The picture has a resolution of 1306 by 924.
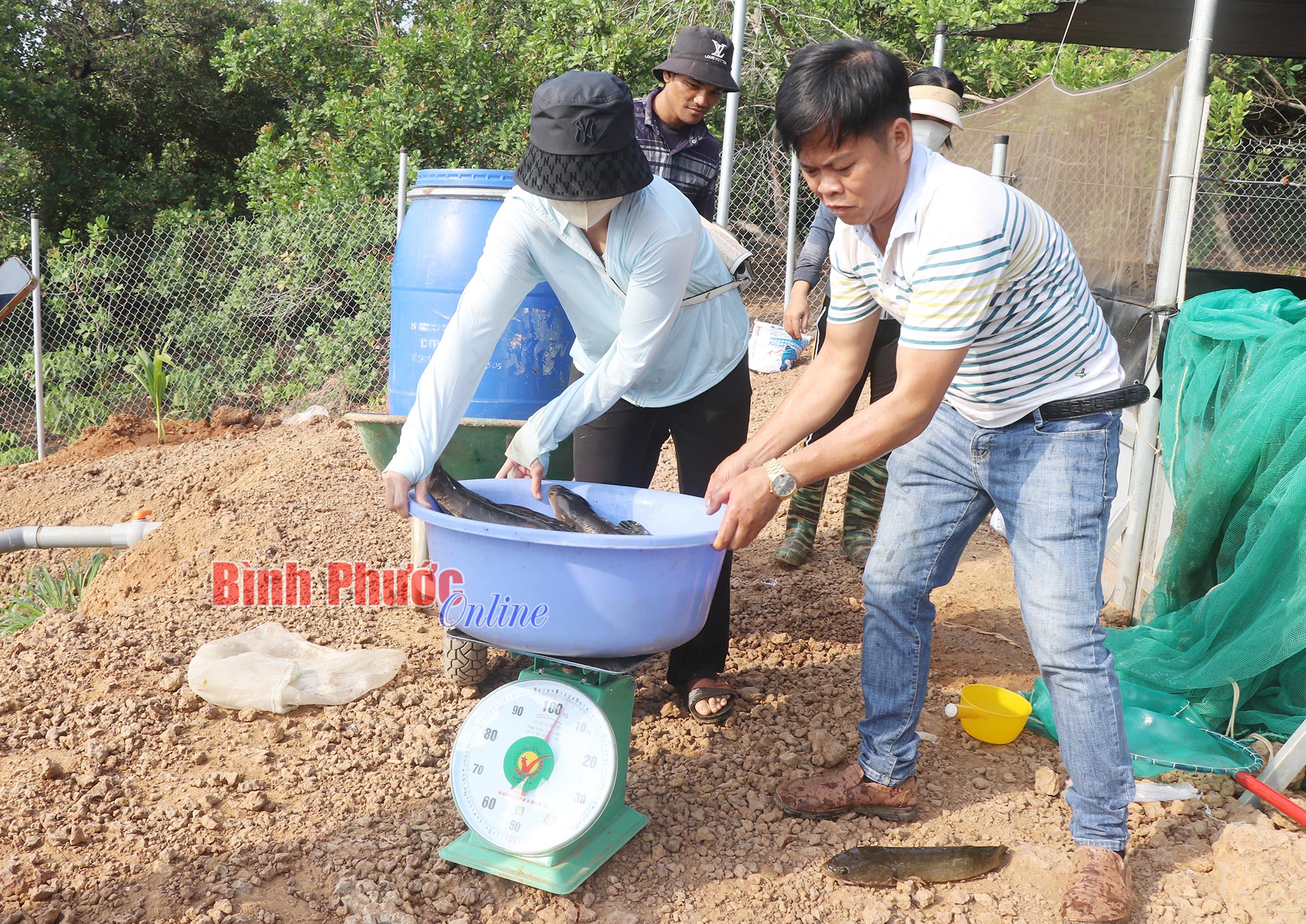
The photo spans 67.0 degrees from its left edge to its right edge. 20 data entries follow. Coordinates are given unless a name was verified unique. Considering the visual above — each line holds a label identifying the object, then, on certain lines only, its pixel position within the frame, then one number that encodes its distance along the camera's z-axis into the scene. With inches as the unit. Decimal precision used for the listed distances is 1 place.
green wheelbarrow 118.8
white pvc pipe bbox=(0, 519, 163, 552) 160.4
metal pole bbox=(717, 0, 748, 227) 273.4
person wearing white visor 141.6
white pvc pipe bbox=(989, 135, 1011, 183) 204.4
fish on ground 88.7
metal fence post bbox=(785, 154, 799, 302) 284.3
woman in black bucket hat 84.2
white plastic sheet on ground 112.6
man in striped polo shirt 70.2
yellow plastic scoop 112.4
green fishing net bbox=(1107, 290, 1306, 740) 104.1
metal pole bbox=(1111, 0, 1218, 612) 131.1
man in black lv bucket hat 136.9
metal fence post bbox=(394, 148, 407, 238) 268.3
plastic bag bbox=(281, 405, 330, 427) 291.9
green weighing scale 79.4
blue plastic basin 70.1
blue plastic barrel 132.8
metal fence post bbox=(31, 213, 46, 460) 264.2
